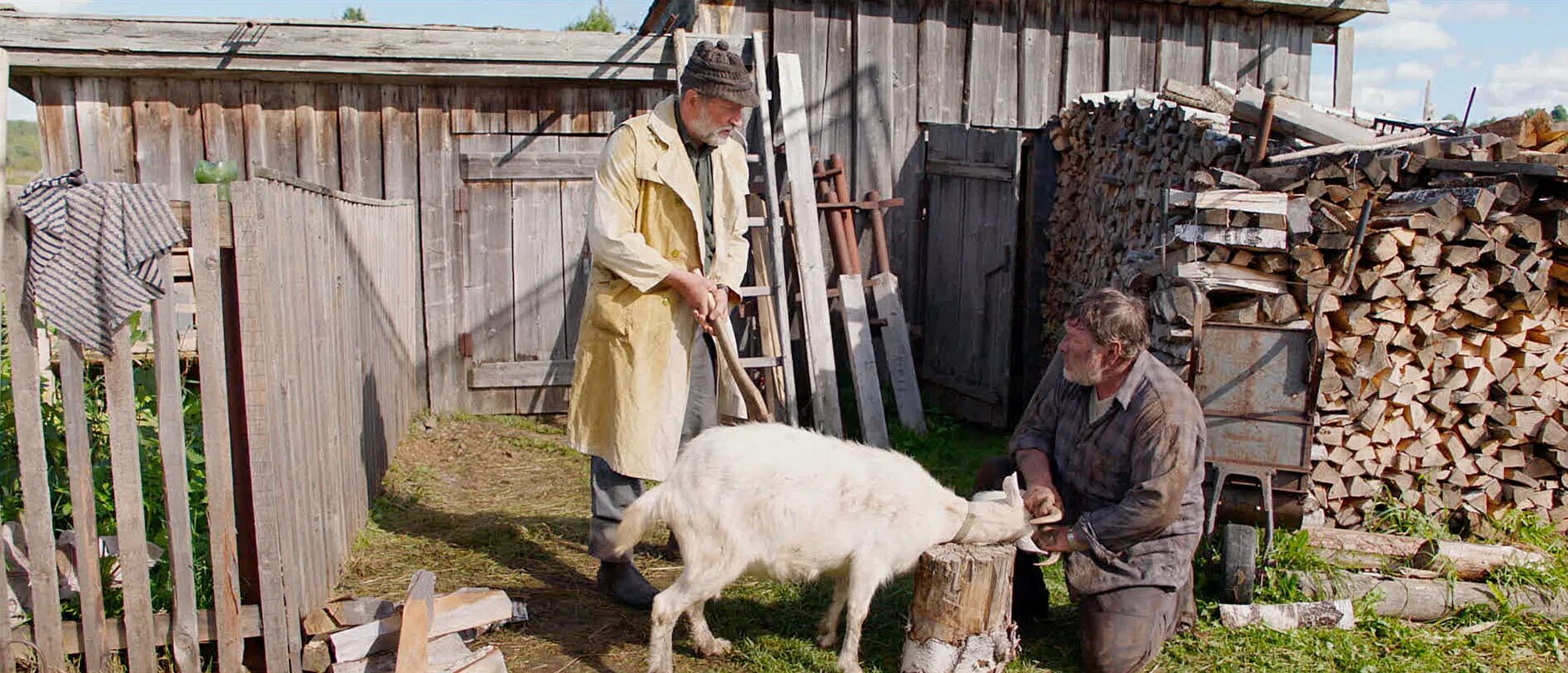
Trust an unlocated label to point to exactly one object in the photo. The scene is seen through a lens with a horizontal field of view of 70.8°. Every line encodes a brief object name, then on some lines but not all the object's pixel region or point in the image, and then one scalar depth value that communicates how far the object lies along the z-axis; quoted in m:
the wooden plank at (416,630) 3.50
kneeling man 3.81
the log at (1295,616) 4.38
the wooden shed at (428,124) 6.90
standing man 4.19
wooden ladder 7.05
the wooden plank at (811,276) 7.18
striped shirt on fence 3.22
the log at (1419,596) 4.58
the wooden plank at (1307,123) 5.73
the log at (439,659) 3.67
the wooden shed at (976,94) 8.09
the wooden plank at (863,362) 7.41
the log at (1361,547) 4.92
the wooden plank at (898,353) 7.84
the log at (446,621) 3.68
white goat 3.69
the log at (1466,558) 4.80
